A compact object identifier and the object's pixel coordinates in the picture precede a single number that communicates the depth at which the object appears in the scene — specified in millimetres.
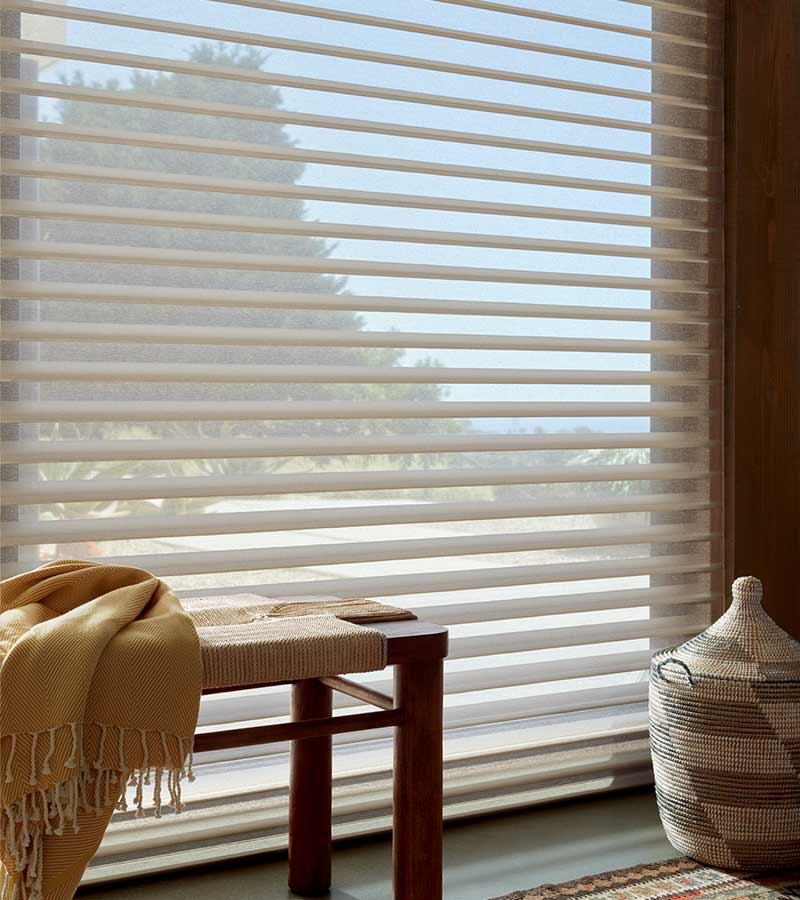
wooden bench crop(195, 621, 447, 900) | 1677
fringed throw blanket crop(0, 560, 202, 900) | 1355
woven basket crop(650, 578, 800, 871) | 2088
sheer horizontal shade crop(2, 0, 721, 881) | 2057
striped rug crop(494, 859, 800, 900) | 2027
